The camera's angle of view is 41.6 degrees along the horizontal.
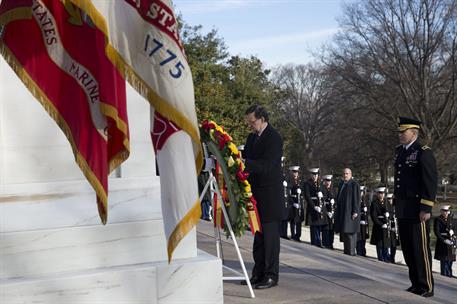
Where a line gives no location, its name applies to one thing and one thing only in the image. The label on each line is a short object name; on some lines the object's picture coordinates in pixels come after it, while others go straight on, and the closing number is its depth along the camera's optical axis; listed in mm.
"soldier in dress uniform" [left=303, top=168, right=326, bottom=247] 12773
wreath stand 4918
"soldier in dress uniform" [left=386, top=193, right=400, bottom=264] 12648
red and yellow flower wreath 4965
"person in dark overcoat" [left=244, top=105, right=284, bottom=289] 5234
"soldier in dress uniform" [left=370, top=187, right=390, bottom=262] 12633
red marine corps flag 3307
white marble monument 3789
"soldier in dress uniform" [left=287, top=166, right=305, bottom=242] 13172
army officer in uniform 5477
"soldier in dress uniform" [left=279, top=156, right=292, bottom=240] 12922
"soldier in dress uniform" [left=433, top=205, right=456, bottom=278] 11953
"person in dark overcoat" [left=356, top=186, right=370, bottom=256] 13070
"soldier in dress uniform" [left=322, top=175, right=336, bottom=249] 13031
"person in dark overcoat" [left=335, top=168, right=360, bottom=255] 11684
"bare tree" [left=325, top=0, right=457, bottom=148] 31719
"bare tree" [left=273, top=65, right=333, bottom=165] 54500
